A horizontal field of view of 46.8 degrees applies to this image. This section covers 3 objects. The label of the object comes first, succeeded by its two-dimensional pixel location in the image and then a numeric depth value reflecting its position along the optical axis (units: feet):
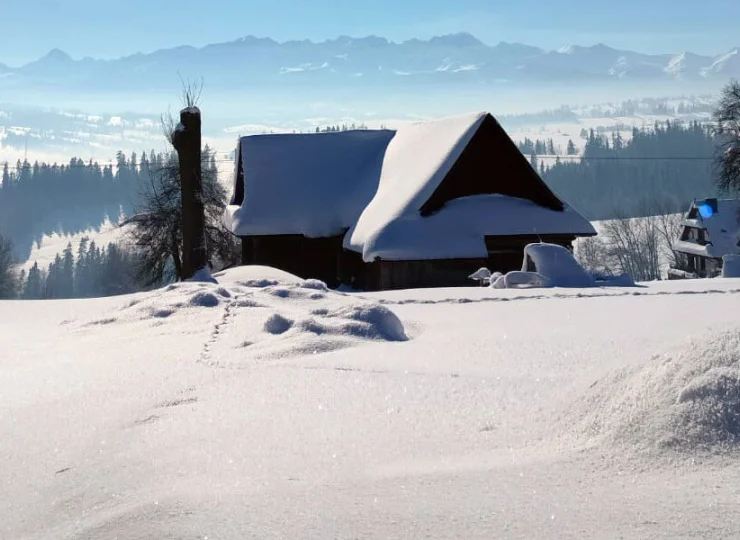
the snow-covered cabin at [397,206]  75.05
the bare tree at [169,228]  113.29
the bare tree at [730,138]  126.82
